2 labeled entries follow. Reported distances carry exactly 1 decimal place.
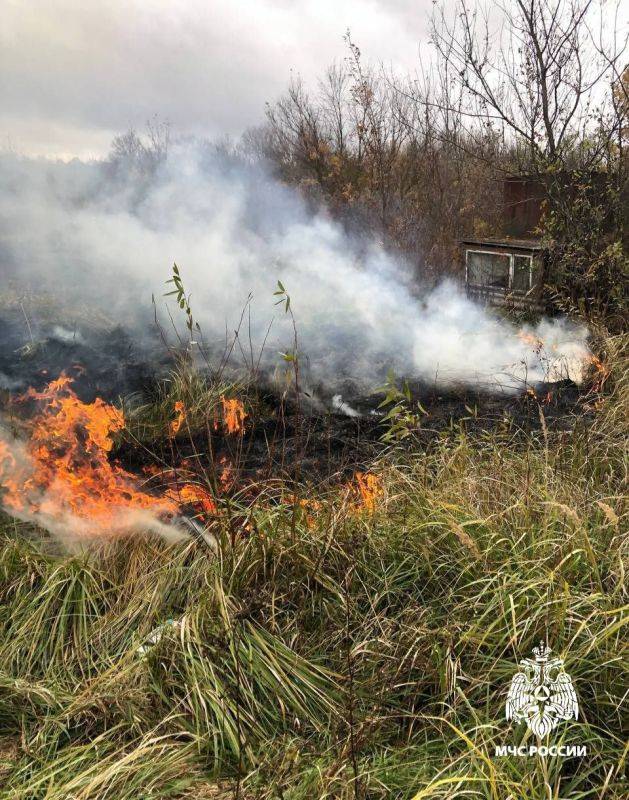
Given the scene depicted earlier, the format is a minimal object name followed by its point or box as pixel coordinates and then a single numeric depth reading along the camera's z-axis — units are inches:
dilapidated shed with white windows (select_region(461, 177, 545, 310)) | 357.7
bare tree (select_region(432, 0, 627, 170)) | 291.0
